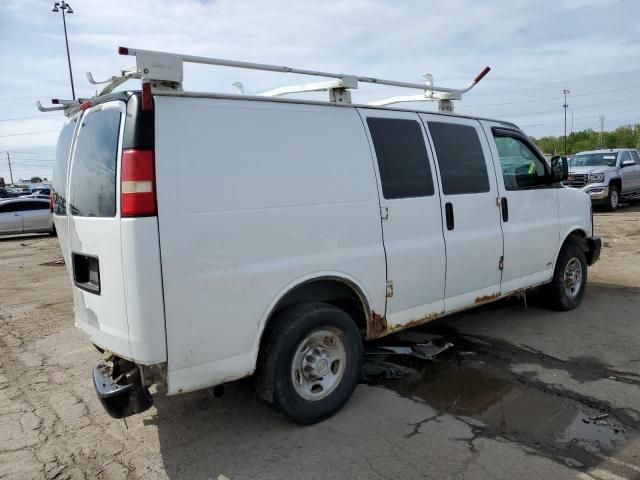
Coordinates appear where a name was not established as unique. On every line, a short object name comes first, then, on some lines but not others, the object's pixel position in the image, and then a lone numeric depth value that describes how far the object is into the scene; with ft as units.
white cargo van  9.48
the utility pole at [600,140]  279.98
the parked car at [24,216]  61.26
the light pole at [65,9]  93.45
